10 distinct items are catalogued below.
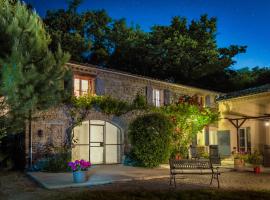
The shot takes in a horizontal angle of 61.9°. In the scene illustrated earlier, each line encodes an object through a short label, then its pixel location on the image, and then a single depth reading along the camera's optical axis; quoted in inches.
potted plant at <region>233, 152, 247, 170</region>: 408.0
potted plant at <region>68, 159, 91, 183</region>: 292.6
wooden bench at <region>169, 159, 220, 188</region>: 289.4
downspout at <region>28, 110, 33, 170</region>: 389.6
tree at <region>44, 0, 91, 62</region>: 779.3
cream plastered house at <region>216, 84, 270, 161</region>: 470.8
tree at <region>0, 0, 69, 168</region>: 256.6
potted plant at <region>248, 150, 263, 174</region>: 376.1
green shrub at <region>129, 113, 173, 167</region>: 418.9
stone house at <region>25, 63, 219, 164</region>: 414.0
